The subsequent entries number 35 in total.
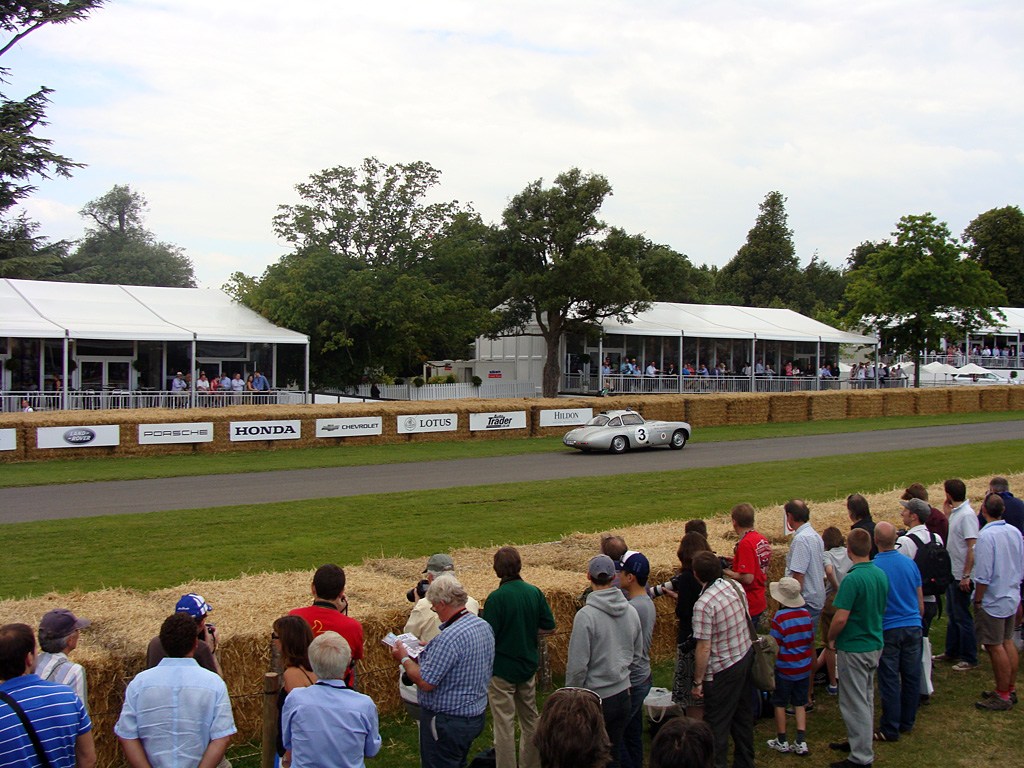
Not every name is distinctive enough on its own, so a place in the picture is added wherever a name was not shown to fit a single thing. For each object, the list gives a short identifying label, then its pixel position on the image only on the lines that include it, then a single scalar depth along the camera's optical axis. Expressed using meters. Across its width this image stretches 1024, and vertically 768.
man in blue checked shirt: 5.05
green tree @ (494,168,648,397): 40.59
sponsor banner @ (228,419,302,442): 25.11
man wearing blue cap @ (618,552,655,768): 5.83
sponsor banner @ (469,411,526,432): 29.17
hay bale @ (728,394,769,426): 35.47
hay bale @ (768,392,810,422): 36.38
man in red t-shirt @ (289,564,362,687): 5.23
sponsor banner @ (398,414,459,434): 28.00
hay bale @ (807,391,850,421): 37.31
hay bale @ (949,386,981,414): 42.00
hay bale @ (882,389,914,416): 39.75
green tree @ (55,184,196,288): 73.19
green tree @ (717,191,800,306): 91.81
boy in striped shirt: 6.61
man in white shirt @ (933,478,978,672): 8.41
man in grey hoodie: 5.42
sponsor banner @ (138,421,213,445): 23.84
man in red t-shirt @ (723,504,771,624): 7.09
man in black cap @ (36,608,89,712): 4.74
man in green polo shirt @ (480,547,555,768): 5.62
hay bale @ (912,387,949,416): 40.81
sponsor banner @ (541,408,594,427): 30.67
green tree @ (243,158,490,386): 39.25
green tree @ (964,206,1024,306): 84.19
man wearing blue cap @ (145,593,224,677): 5.07
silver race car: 25.97
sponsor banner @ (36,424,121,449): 22.44
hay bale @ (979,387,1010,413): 42.91
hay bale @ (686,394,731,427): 34.31
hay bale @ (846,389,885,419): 38.56
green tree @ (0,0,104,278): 35.50
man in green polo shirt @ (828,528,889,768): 6.34
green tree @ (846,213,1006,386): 48.03
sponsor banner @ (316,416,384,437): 26.59
